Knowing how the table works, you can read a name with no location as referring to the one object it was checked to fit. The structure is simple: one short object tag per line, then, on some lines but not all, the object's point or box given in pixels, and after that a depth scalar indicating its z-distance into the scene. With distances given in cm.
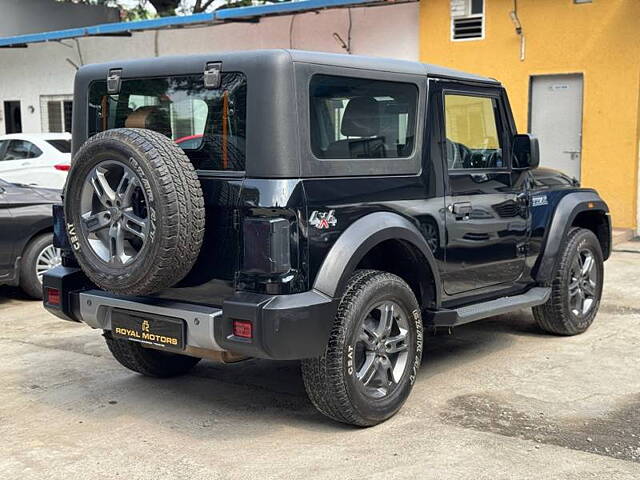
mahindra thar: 406
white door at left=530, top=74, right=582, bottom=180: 1223
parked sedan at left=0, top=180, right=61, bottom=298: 784
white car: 1330
